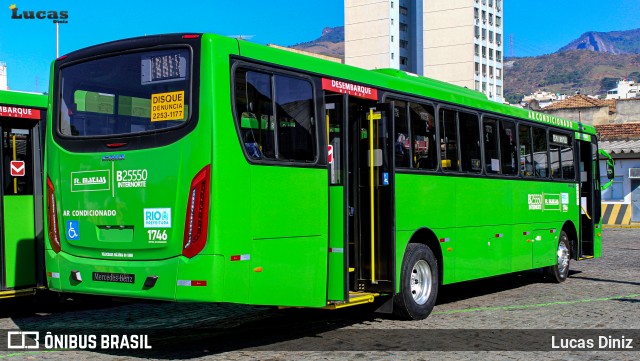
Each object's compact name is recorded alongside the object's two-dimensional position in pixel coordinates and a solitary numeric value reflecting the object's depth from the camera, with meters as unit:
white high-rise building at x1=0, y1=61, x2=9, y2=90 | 40.03
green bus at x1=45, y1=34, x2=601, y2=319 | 7.95
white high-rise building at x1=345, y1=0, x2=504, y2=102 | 122.19
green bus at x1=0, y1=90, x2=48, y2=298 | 10.93
